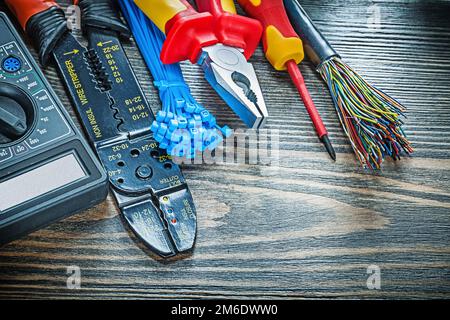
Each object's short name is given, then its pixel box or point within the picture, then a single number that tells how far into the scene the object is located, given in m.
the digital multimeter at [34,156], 0.51
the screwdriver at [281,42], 0.58
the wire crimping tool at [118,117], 0.53
